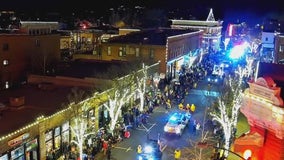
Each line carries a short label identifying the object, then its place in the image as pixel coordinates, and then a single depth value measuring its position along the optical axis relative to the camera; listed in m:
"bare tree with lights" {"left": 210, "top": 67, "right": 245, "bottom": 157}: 30.94
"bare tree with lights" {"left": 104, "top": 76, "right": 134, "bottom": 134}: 32.97
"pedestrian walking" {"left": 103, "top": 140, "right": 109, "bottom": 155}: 29.10
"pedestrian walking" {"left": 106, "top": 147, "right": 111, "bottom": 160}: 28.03
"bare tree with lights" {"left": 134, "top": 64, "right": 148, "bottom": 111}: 41.31
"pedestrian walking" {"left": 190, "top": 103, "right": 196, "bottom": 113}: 41.71
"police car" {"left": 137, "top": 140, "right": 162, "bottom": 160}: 27.31
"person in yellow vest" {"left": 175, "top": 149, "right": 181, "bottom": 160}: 28.14
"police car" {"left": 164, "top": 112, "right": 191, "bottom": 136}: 33.62
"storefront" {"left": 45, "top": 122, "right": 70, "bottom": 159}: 26.61
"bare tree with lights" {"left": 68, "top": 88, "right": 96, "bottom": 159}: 27.34
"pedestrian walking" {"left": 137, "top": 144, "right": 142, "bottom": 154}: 28.50
